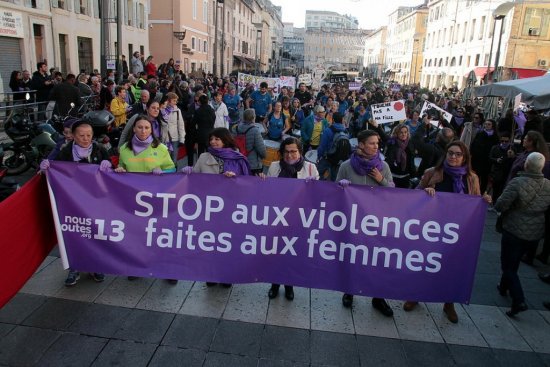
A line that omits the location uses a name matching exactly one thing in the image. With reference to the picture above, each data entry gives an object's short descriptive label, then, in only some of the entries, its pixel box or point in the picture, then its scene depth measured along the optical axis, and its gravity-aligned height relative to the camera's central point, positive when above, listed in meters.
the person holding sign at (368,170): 4.46 -0.83
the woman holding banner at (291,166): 4.59 -0.85
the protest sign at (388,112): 9.94 -0.57
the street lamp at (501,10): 17.54 +3.14
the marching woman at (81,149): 4.57 -0.78
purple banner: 4.12 -1.37
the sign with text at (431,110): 11.15 -0.56
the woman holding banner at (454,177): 4.50 -0.87
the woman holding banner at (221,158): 4.69 -0.82
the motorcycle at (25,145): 8.87 -1.49
